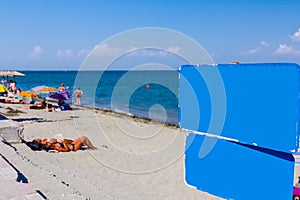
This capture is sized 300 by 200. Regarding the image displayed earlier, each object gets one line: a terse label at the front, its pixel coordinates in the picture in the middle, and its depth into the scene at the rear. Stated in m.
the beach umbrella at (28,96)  19.94
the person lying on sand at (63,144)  8.26
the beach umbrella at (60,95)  16.73
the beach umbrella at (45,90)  18.24
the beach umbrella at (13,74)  21.56
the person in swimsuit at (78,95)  23.67
